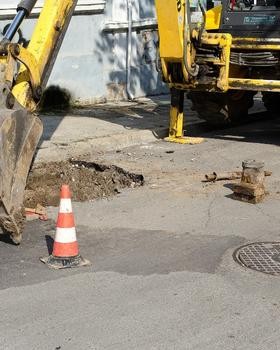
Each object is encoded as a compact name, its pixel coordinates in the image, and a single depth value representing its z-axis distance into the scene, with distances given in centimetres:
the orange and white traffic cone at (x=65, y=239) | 721
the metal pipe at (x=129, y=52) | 1970
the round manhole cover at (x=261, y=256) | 732
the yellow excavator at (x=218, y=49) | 1311
